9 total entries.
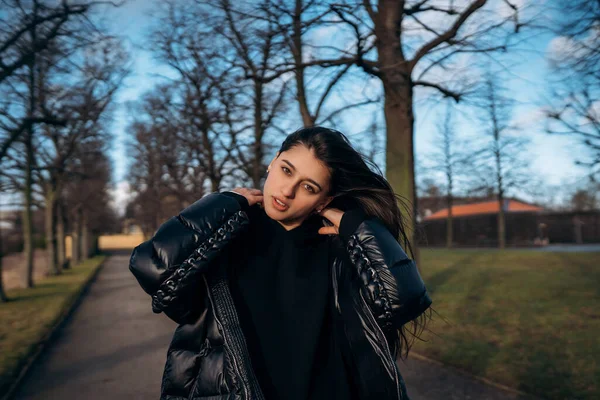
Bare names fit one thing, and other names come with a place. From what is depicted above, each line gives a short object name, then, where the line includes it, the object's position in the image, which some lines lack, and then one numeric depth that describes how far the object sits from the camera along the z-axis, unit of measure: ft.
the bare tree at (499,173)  86.48
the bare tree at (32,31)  28.73
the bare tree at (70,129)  43.97
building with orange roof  112.16
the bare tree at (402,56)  24.43
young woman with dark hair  6.14
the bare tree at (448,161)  92.84
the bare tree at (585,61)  24.76
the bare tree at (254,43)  23.97
